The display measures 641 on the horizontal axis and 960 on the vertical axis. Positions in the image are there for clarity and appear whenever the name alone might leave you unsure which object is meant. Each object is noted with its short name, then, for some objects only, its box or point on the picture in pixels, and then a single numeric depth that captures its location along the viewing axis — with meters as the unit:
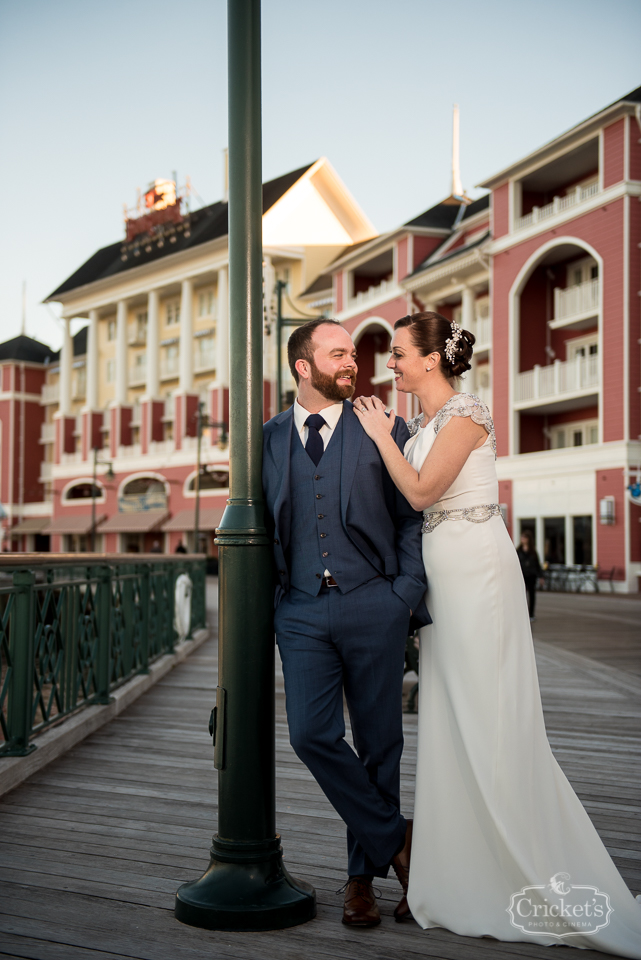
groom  2.88
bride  2.85
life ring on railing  11.13
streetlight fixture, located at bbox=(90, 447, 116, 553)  43.31
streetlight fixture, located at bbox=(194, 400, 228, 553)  30.36
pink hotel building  26.97
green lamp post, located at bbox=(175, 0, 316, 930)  2.93
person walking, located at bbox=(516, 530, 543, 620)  14.74
